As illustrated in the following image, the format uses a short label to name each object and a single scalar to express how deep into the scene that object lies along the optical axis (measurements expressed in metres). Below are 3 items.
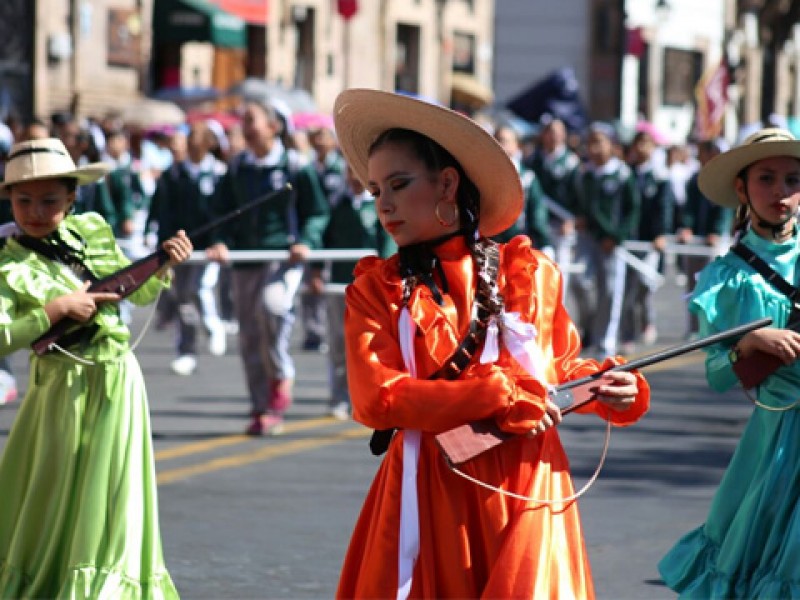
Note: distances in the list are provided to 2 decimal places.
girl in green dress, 13.36
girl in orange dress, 9.52
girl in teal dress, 12.71
